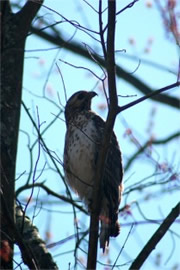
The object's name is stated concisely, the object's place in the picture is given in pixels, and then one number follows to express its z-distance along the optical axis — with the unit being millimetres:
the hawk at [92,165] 11289
